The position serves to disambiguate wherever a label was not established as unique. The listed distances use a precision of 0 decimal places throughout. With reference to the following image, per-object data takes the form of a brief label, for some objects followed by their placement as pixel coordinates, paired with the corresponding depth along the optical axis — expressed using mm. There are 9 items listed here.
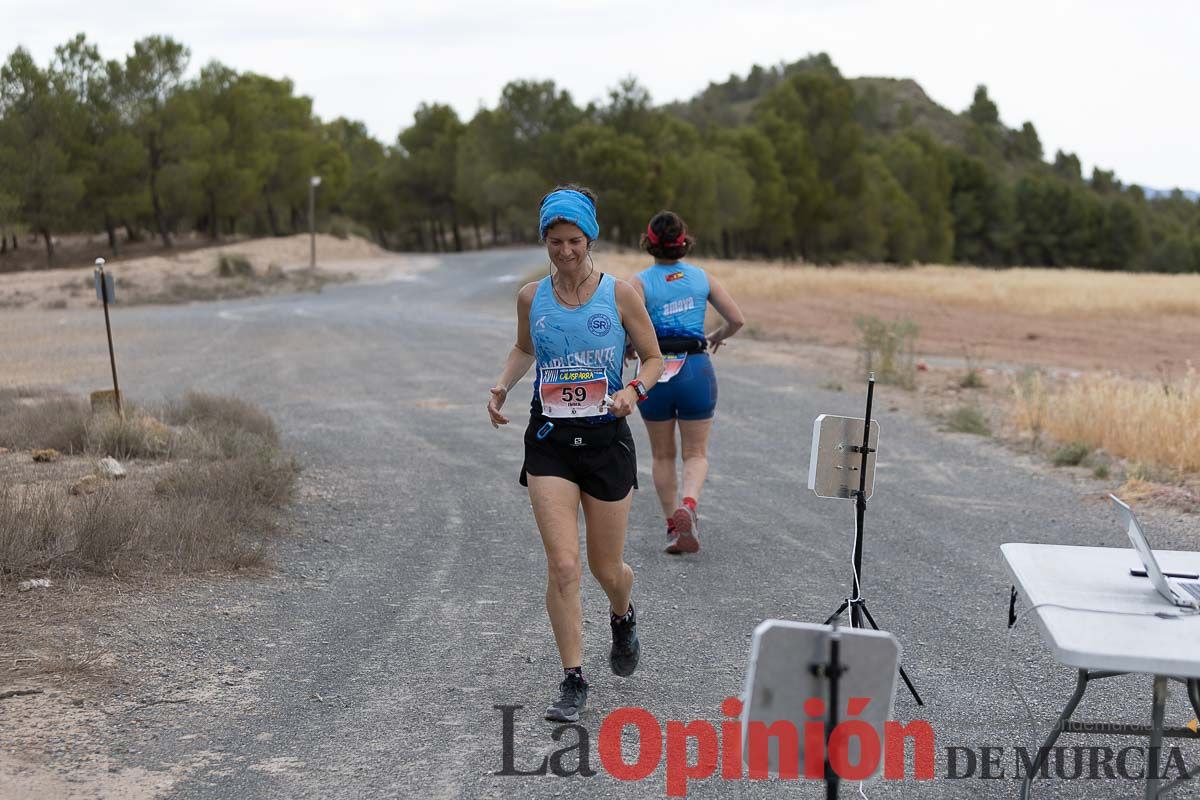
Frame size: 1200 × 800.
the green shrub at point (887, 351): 17203
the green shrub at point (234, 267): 51375
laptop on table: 3549
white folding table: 3164
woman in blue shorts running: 7211
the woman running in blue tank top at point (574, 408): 4617
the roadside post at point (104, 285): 10410
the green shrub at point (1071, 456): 10789
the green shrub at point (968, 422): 12867
